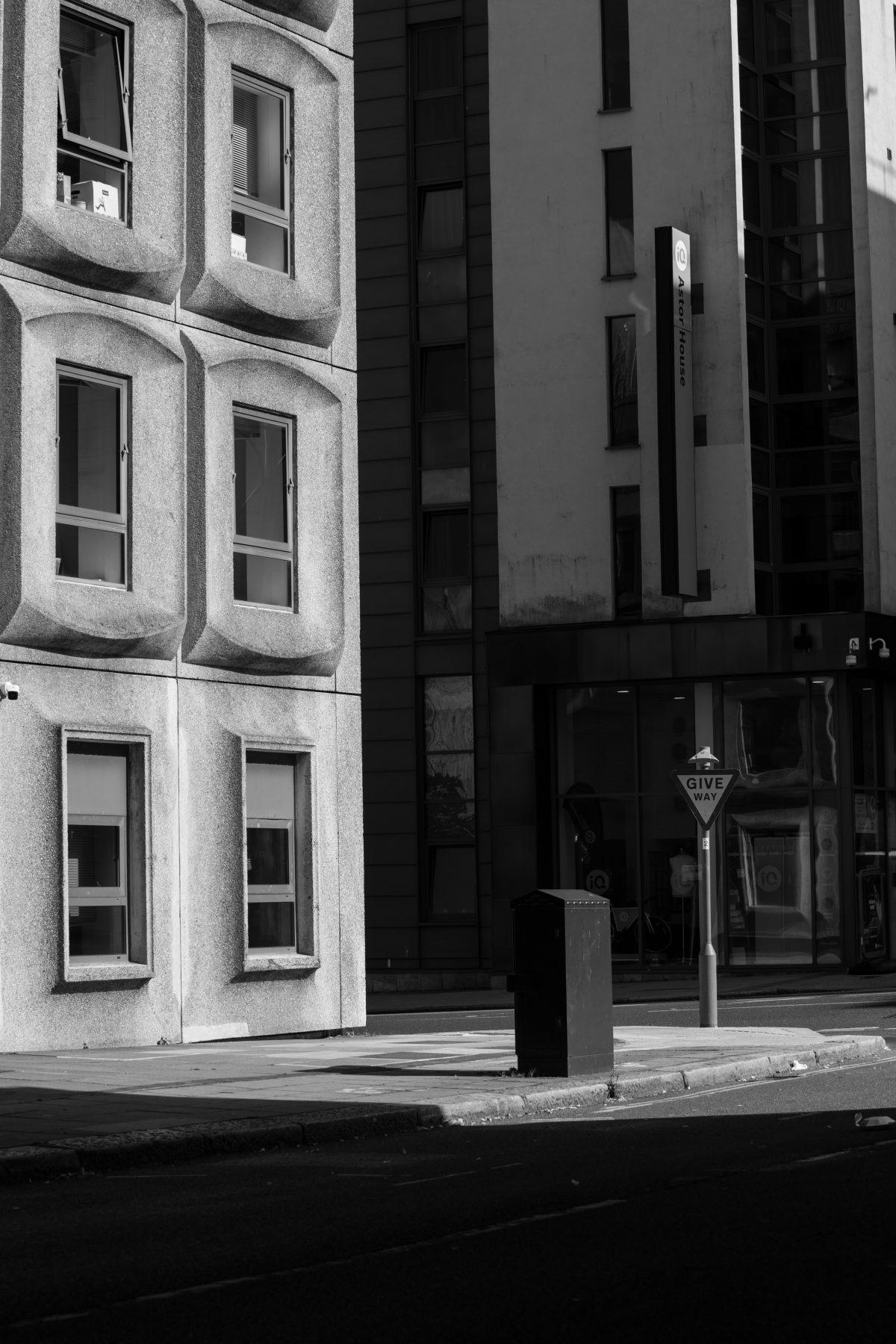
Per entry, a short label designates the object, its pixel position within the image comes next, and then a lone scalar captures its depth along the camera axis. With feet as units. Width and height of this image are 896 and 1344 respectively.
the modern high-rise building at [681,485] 110.83
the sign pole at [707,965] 66.74
